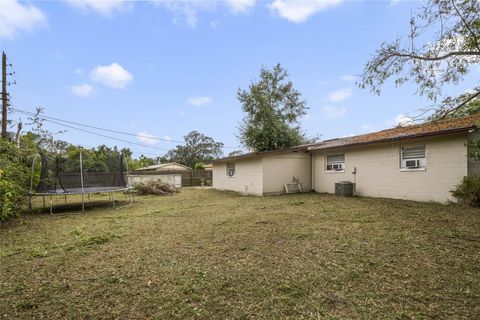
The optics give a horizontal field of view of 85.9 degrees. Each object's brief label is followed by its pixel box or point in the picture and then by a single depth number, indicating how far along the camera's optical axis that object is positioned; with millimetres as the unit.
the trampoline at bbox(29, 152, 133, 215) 8572
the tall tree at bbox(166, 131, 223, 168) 50344
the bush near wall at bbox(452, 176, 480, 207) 7121
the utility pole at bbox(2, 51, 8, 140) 11906
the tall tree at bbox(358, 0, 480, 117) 4637
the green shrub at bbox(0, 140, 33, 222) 5711
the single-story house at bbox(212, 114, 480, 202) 7922
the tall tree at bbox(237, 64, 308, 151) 20188
